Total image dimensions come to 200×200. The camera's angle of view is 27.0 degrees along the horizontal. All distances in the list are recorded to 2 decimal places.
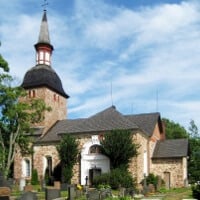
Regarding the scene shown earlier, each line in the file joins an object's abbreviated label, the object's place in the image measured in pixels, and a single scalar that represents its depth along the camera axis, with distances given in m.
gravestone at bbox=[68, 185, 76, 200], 21.16
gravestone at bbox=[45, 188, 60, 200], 19.87
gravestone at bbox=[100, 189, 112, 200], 21.95
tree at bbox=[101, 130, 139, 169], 36.25
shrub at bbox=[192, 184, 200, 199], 20.84
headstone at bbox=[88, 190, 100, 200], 21.64
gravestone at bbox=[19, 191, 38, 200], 15.97
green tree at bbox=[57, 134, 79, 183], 38.25
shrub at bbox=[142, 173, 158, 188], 37.23
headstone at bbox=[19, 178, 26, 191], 32.84
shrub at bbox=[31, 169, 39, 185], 41.38
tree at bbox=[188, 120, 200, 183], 42.43
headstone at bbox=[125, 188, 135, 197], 25.52
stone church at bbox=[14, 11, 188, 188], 38.44
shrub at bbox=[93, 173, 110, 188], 33.56
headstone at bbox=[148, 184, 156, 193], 30.71
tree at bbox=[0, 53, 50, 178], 32.69
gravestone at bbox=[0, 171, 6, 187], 11.58
